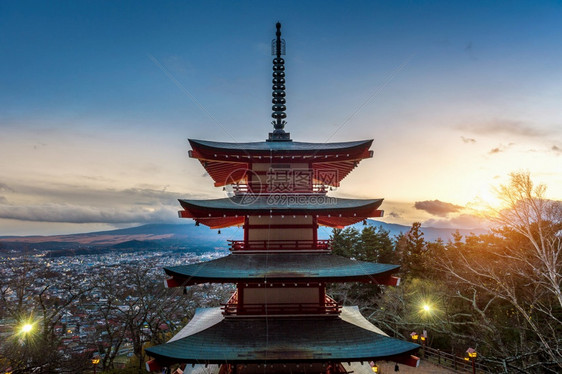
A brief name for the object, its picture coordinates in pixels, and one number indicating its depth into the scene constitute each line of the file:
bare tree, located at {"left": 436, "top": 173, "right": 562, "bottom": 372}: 24.56
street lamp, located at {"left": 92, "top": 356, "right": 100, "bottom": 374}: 25.39
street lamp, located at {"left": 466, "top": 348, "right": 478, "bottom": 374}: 24.75
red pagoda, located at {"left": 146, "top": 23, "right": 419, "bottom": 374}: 12.05
